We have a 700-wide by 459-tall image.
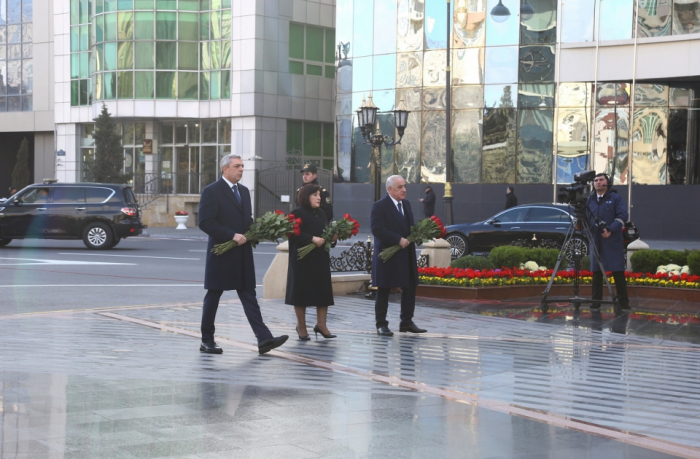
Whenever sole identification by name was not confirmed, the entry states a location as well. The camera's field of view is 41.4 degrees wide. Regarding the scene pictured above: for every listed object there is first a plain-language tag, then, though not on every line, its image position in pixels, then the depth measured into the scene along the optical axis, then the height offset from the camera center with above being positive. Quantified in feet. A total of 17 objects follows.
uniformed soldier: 35.01 +0.08
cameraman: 39.52 -1.69
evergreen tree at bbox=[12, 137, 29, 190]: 177.47 +1.77
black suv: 78.59 -3.31
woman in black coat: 30.53 -3.05
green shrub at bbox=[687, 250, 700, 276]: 45.62 -3.83
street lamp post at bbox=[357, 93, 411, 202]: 68.64 +4.24
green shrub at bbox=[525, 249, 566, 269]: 50.34 -4.05
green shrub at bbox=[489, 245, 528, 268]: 49.57 -4.02
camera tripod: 39.68 -4.15
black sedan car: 72.74 -3.77
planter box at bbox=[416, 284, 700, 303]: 44.37 -5.37
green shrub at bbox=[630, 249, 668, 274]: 48.19 -3.98
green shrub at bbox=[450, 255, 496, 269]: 48.21 -4.25
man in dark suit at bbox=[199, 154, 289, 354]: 27.63 -2.44
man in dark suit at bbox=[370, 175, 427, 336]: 32.60 -2.83
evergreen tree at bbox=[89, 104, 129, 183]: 131.44 +3.53
